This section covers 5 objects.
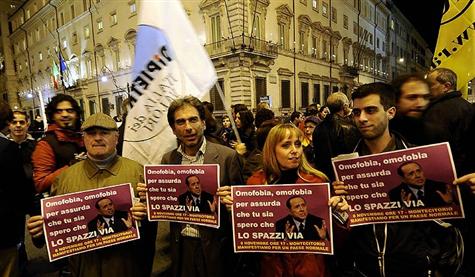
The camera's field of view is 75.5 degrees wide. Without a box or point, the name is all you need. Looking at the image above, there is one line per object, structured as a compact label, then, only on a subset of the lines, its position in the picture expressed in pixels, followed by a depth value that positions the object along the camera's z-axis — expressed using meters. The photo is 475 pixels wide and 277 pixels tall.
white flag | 2.64
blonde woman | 1.95
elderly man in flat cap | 2.15
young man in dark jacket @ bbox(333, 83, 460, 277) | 1.80
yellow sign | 3.74
